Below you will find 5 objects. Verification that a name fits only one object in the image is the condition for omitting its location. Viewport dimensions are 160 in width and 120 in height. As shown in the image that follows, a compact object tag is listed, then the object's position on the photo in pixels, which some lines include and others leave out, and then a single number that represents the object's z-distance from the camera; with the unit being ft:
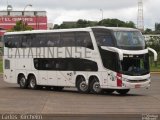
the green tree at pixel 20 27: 326.53
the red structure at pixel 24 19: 472.44
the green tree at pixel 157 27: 569.23
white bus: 90.99
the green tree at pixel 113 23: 451.89
